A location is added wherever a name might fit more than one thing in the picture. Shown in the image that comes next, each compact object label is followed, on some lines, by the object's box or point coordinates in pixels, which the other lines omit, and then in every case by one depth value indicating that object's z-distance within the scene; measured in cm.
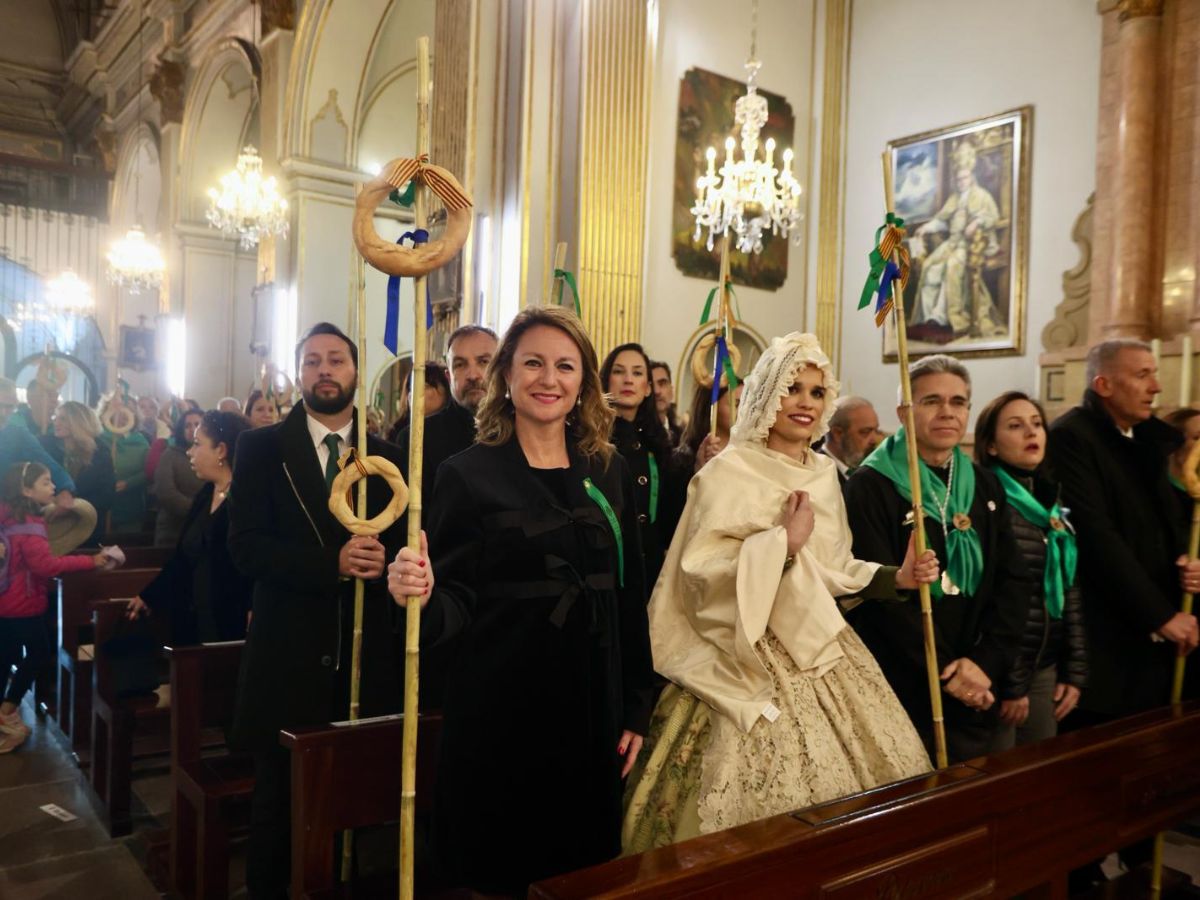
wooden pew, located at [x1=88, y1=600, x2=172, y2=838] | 380
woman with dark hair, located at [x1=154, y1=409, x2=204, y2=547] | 560
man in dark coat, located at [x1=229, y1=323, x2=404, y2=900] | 268
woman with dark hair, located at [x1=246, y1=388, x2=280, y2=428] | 545
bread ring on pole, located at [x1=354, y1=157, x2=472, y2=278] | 189
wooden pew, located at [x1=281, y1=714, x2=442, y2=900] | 224
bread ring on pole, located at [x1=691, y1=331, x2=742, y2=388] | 360
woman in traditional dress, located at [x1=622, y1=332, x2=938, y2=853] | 219
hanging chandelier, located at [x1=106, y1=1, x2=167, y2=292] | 1338
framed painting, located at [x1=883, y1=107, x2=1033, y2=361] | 805
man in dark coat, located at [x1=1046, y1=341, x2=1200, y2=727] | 312
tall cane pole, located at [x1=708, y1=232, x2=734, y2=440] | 322
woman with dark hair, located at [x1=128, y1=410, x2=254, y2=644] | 353
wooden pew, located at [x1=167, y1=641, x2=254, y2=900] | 303
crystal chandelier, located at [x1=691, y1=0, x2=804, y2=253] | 748
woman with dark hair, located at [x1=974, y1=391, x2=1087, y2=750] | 286
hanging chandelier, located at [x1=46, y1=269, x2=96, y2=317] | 1812
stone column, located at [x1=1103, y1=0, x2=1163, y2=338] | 687
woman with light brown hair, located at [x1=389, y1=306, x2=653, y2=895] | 193
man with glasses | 260
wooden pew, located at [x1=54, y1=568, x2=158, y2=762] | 459
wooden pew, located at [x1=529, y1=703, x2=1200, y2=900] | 155
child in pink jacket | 450
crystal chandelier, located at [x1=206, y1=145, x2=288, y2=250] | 998
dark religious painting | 852
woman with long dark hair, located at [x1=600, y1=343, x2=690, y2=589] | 355
